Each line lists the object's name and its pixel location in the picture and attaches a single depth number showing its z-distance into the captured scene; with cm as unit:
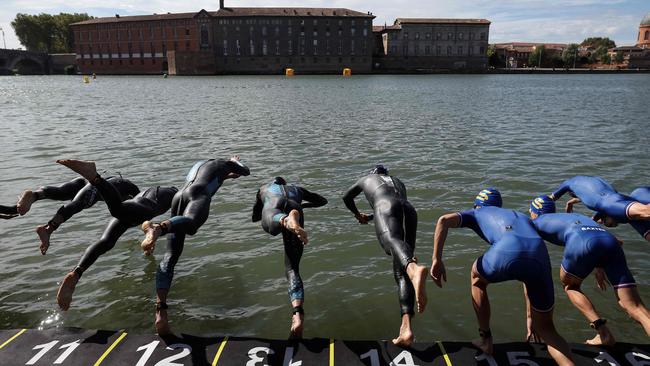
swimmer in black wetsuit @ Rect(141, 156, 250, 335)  548
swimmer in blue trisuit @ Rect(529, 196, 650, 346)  521
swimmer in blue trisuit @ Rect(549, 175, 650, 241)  635
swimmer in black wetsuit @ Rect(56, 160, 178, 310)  587
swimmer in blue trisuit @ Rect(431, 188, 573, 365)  487
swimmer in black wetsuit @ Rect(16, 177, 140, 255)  702
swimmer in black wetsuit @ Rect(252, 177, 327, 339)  554
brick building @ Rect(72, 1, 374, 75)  12150
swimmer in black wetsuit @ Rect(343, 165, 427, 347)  506
